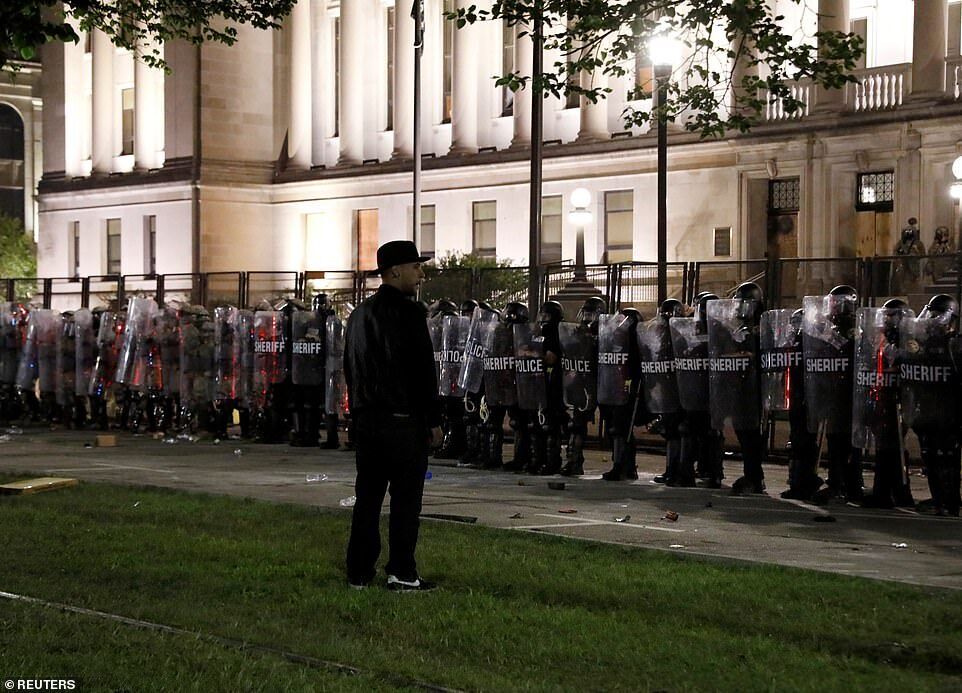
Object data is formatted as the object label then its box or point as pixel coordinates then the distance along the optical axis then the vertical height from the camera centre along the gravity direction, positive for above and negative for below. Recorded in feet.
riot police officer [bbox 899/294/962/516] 44.34 -2.33
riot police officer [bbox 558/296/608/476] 56.75 -2.39
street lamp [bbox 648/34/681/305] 58.40 +8.12
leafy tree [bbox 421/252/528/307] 79.30 +1.28
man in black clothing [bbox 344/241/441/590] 30.71 -2.09
